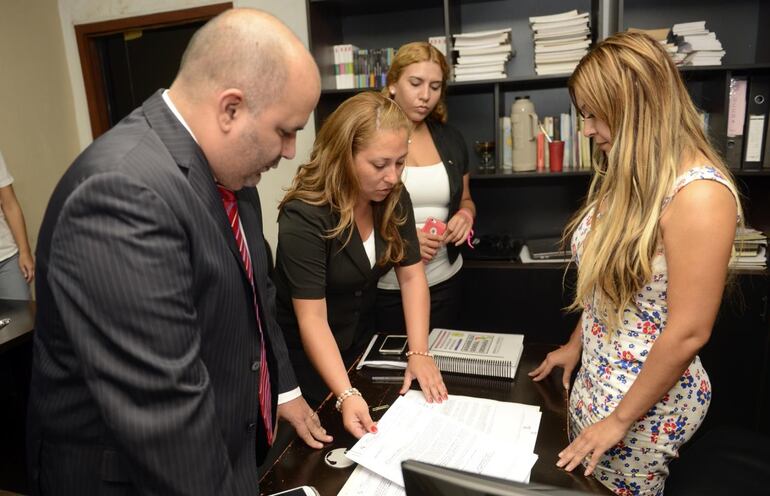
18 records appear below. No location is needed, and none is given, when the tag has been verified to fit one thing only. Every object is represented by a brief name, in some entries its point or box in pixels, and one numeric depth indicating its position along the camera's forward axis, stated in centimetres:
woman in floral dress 106
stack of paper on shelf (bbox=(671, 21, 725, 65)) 246
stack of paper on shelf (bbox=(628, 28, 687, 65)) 245
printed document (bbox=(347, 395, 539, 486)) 102
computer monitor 54
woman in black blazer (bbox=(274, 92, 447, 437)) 146
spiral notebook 138
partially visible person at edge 278
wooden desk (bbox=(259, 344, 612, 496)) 102
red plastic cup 272
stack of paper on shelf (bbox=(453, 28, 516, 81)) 269
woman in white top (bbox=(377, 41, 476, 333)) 225
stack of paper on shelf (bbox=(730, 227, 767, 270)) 243
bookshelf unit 242
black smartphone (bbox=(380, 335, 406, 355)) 152
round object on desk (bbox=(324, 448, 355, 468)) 108
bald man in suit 71
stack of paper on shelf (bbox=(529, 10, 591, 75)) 259
